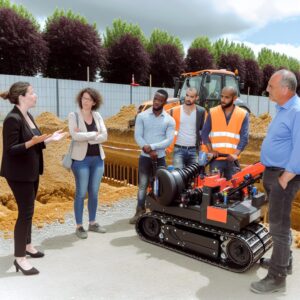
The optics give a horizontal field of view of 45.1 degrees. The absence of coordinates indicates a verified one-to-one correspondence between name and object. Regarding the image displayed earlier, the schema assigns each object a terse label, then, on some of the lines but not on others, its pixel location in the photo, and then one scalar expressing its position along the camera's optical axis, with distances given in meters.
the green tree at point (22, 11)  24.22
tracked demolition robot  4.03
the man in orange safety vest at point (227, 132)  4.93
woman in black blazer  3.63
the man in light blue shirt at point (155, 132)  5.17
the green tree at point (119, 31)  31.44
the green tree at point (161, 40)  33.88
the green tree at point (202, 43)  41.00
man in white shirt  5.45
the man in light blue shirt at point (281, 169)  3.27
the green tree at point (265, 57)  52.28
